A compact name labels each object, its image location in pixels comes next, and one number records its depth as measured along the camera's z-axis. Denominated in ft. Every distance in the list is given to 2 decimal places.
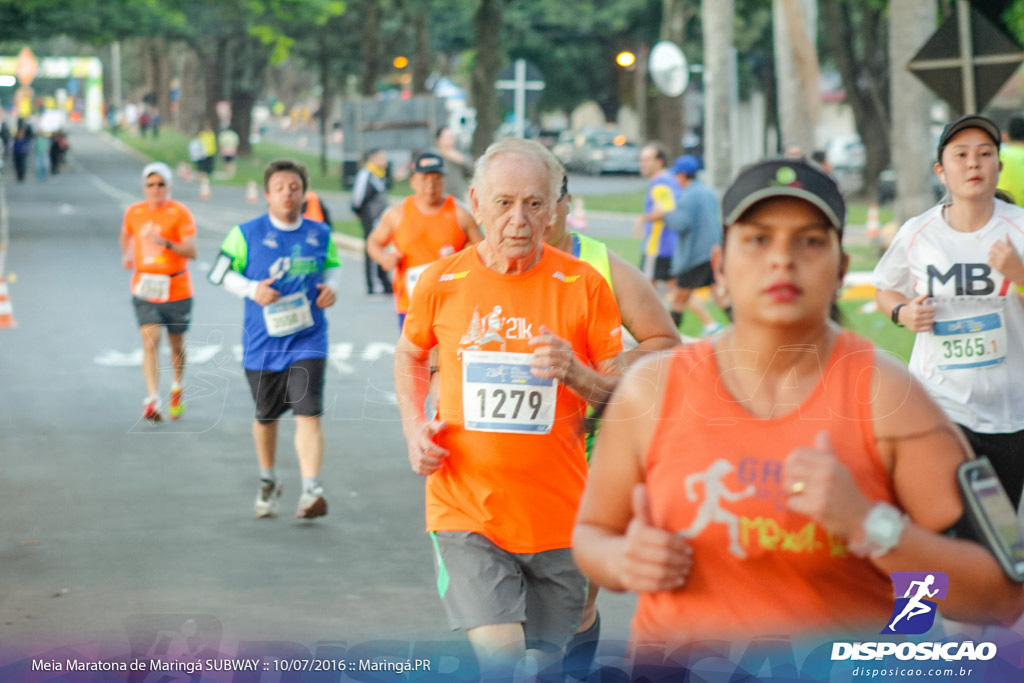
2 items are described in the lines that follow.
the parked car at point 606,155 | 191.83
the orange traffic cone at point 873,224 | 91.45
